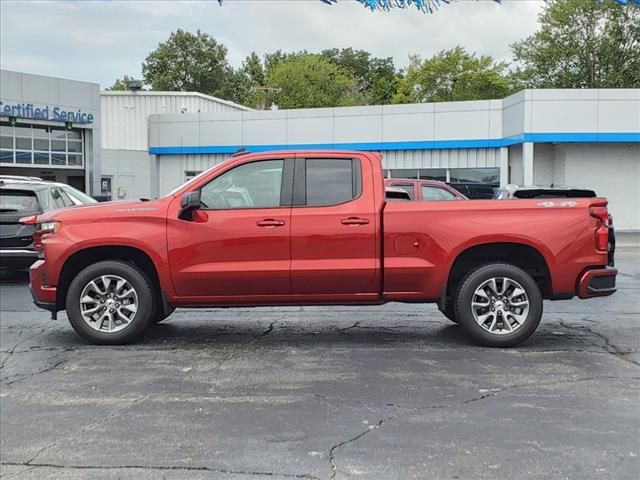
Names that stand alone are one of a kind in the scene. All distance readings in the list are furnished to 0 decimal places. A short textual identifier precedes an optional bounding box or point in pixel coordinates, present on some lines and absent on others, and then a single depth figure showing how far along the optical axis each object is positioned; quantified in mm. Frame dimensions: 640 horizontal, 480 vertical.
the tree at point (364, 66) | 80625
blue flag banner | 8797
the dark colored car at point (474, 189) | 26969
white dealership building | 24891
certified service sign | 26094
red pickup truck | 6621
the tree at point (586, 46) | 50688
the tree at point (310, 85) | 64812
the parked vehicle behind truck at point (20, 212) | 11430
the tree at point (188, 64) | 77312
